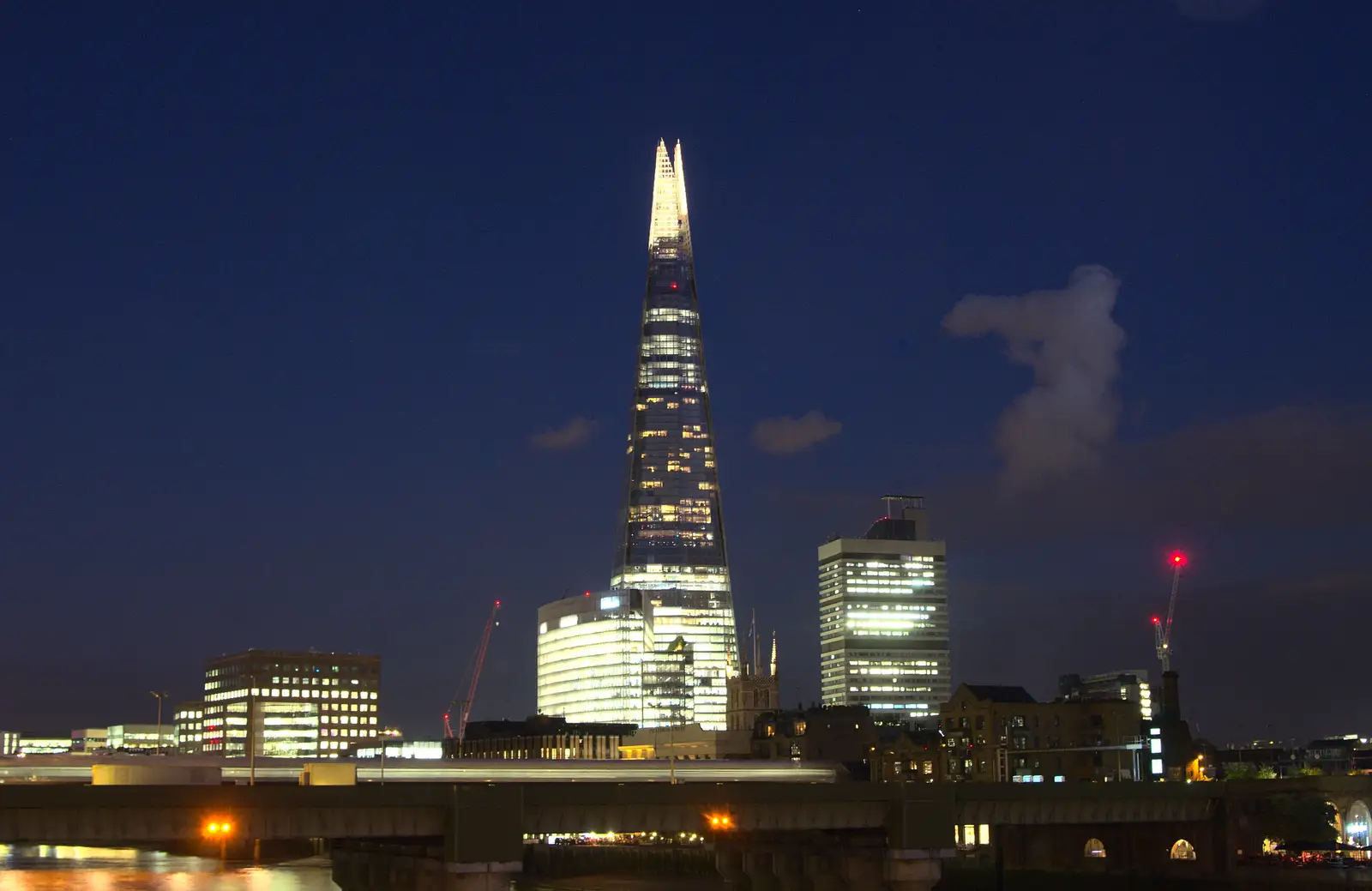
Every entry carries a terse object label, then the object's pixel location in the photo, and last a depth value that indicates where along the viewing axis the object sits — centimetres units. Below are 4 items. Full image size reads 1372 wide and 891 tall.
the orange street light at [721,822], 11638
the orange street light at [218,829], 9838
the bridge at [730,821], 10162
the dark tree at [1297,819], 15500
